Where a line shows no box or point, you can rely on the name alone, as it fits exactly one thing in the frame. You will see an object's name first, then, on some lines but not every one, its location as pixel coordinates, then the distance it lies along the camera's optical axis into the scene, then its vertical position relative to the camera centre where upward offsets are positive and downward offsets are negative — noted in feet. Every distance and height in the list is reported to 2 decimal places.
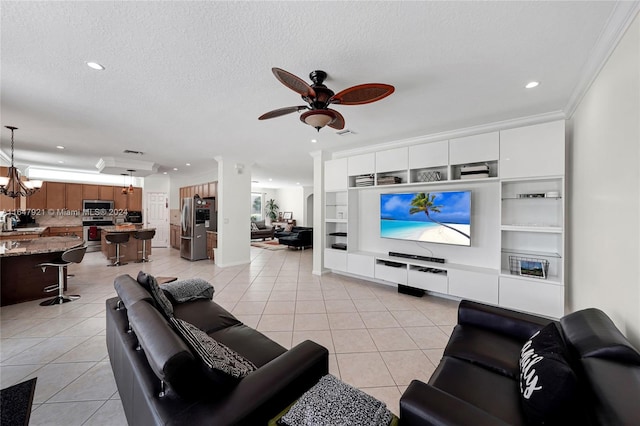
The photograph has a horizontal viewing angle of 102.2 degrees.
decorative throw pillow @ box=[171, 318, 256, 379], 3.56 -2.17
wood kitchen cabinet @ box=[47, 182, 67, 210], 23.56 +1.55
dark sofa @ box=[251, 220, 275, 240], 35.60 -2.56
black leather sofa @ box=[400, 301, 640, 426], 3.04 -2.46
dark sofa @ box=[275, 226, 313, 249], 28.12 -2.81
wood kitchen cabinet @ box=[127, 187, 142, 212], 27.61 +1.32
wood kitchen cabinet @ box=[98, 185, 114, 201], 26.12 +2.07
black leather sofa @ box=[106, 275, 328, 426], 3.19 -2.46
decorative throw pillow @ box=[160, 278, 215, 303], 8.18 -2.53
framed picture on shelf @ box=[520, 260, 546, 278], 10.12 -2.14
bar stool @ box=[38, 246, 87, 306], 11.65 -2.46
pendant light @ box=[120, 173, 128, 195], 27.83 +3.39
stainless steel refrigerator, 21.89 -1.07
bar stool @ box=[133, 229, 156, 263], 20.58 -1.96
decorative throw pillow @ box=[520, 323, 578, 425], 3.20 -2.27
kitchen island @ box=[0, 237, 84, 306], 11.48 -2.75
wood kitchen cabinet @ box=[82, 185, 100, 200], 25.32 +2.00
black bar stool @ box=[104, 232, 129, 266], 18.86 -2.02
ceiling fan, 6.08 +2.99
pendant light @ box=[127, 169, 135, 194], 20.41 +3.26
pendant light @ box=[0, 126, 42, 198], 13.56 +1.43
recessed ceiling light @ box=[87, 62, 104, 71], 6.85 +3.95
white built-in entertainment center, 9.95 -0.07
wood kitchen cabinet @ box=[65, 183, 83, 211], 24.41 +1.52
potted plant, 42.98 +0.72
